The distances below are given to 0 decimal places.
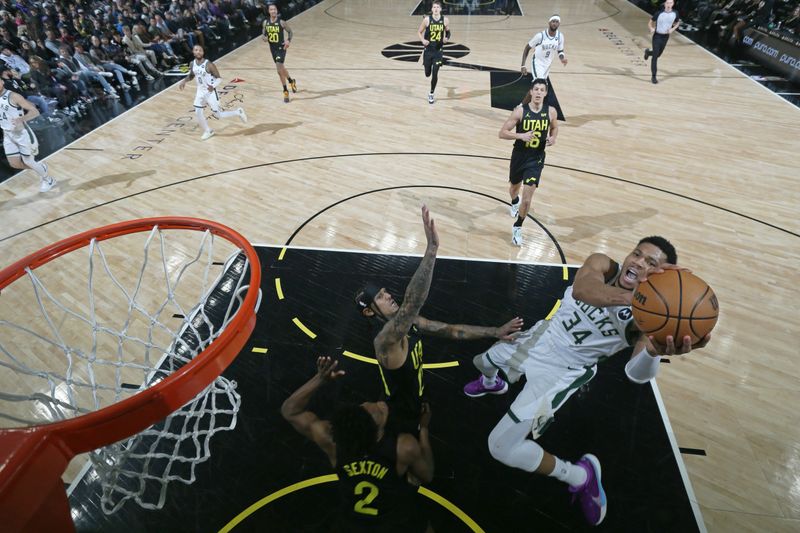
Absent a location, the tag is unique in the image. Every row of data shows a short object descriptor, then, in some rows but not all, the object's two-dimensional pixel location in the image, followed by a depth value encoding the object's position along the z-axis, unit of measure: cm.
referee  905
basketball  230
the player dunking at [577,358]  268
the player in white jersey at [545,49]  812
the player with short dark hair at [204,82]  739
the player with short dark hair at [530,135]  464
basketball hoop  171
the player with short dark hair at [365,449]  216
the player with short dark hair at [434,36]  836
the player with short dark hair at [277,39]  876
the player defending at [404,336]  245
